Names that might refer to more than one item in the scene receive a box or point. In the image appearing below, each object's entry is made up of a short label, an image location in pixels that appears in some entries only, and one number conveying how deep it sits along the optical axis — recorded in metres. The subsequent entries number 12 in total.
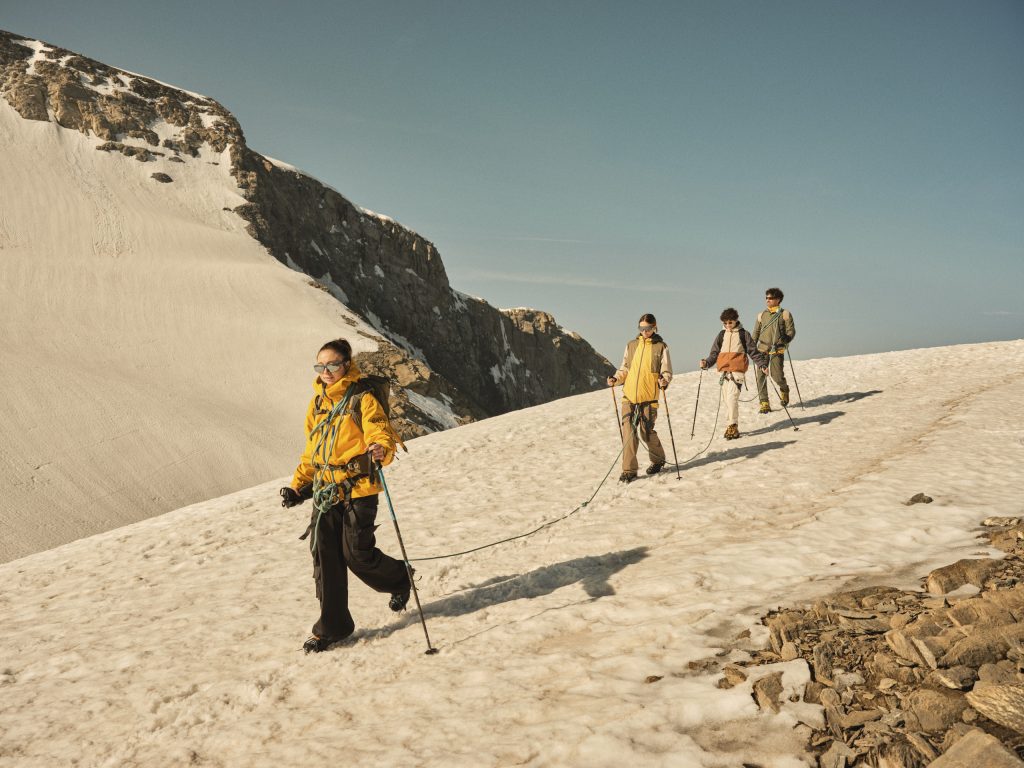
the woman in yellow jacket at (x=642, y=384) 10.85
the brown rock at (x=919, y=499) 7.39
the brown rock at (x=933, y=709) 3.12
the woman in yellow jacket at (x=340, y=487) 5.74
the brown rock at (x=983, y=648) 3.53
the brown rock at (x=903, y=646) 3.70
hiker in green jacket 15.34
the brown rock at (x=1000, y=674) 3.29
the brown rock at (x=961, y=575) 4.68
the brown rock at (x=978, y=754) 2.67
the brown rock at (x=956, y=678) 3.35
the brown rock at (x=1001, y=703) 2.99
